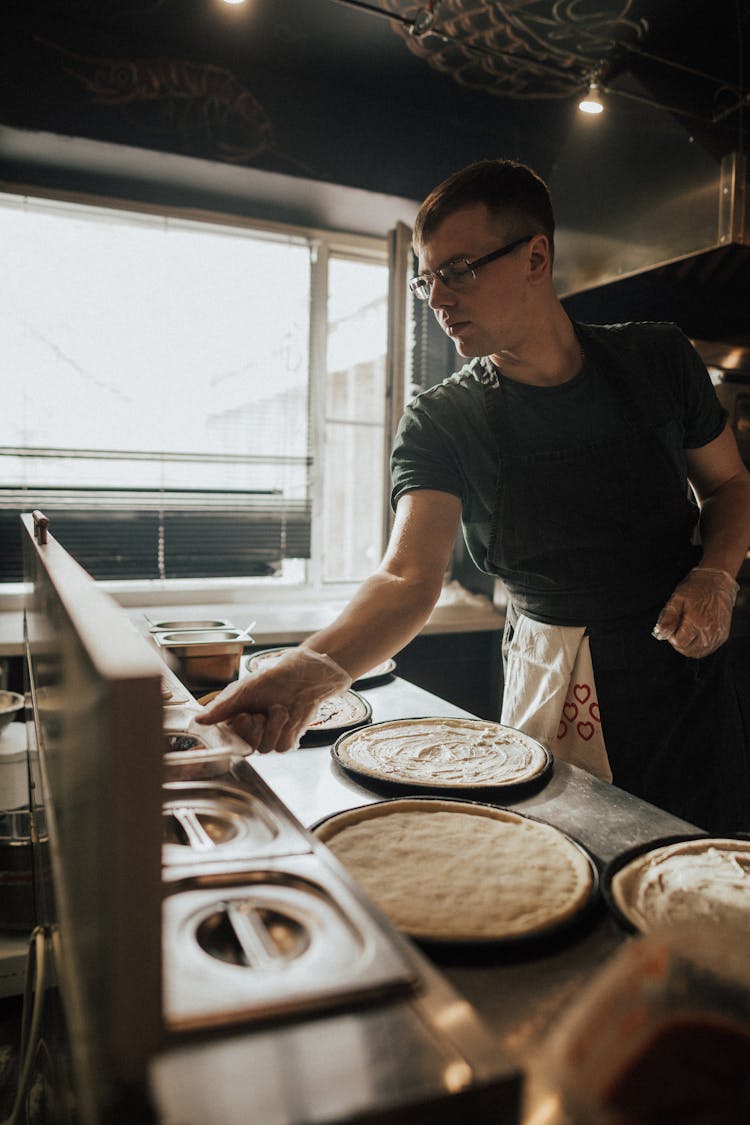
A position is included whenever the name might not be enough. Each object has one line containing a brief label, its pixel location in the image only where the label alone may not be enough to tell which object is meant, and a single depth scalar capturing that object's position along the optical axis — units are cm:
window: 303
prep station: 46
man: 165
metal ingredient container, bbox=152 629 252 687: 169
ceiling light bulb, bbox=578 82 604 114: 262
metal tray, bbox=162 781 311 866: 77
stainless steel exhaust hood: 270
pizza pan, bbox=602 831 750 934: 80
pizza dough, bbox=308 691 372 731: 150
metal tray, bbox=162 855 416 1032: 55
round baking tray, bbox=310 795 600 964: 75
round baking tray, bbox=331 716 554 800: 117
